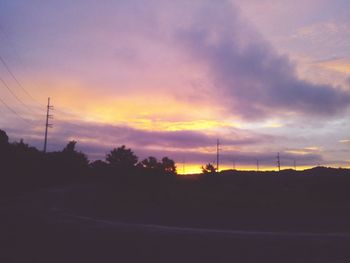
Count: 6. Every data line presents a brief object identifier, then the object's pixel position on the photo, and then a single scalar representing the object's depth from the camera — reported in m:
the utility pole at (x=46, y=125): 85.44
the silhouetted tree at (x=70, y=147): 103.84
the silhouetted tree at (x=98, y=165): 94.93
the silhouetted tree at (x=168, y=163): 133.45
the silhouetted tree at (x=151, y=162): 117.16
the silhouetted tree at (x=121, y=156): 111.25
